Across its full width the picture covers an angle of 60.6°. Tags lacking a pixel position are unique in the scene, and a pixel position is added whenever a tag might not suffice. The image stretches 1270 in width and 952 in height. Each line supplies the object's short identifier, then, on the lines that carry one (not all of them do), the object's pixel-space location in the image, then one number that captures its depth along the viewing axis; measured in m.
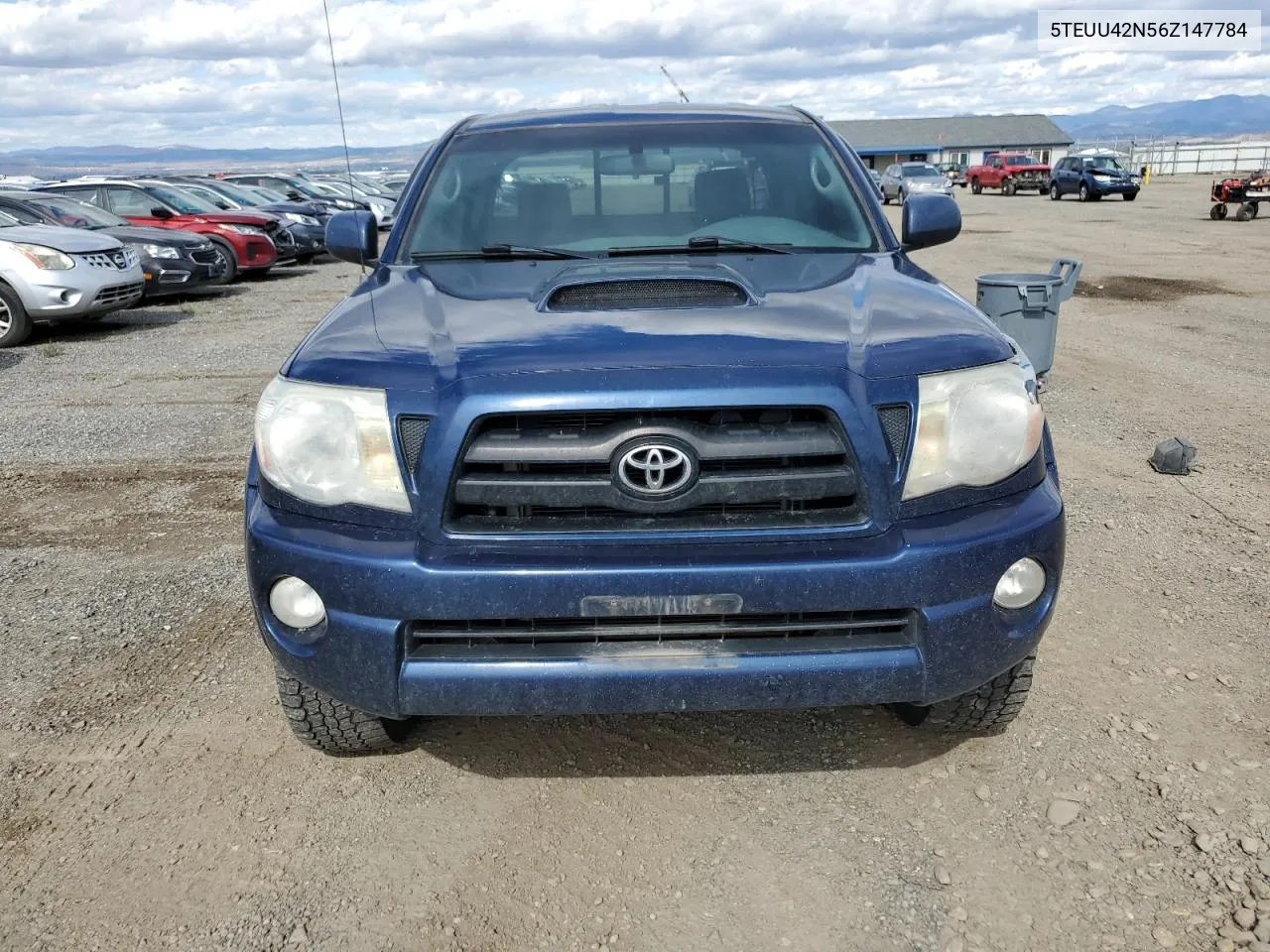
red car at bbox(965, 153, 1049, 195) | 40.12
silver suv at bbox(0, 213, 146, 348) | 10.50
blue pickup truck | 2.29
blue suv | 33.16
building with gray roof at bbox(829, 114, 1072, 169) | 91.88
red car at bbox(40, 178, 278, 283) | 15.73
